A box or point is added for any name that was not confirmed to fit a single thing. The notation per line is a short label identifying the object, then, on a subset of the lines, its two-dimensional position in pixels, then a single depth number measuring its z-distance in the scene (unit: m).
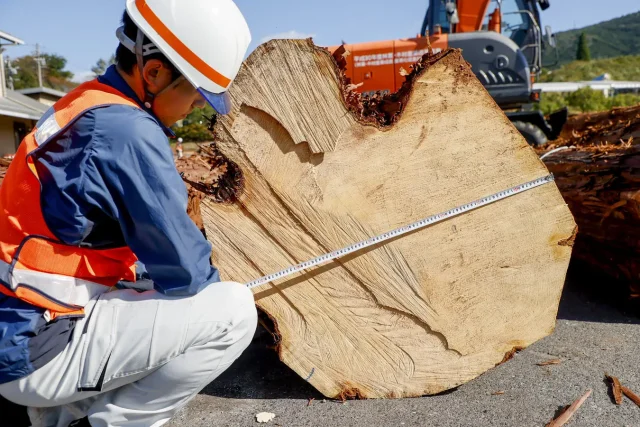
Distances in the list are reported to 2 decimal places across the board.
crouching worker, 1.52
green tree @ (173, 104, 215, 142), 22.12
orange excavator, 6.58
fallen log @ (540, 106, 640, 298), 2.87
